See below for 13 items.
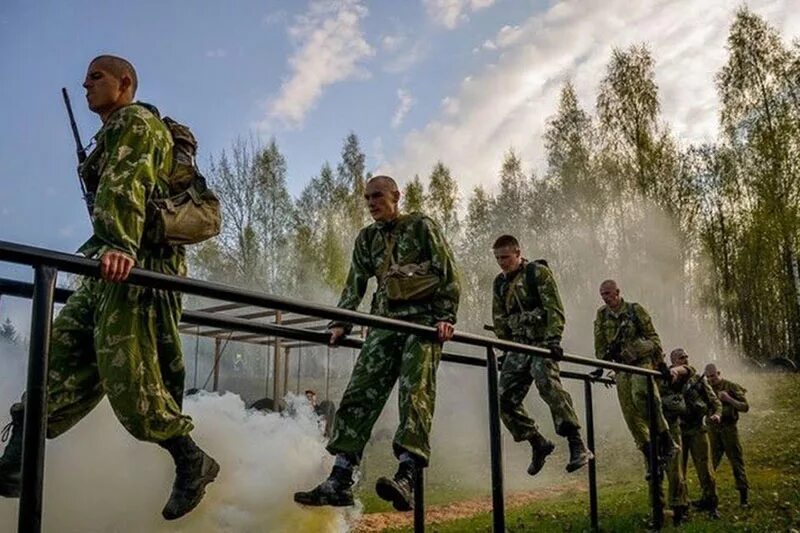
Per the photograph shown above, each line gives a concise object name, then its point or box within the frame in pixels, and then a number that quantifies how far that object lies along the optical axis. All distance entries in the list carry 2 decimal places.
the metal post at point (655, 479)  6.10
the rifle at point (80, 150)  2.79
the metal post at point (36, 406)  1.69
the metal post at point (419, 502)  3.46
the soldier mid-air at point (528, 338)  5.70
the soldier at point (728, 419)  11.13
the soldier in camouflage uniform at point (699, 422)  9.56
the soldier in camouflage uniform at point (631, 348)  7.77
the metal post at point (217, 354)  13.93
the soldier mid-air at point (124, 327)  2.44
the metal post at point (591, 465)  5.98
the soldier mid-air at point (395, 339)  3.31
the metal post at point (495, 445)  3.49
